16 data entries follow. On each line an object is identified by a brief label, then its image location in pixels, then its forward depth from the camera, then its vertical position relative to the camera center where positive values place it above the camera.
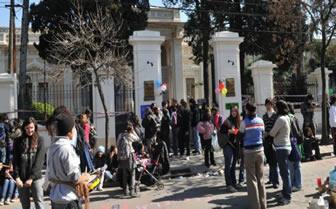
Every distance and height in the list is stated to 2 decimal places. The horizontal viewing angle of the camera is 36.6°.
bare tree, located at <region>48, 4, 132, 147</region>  16.34 +2.32
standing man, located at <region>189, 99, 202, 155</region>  15.96 -0.63
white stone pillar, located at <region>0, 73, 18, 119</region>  16.08 +0.43
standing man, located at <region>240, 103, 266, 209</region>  9.10 -1.05
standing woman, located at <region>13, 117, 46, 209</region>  7.50 -0.83
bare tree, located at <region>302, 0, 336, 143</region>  16.96 +2.75
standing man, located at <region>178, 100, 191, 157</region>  15.77 -0.81
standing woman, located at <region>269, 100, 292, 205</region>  9.72 -0.79
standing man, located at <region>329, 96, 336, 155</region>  15.25 -0.53
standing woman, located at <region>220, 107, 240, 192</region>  11.09 -0.94
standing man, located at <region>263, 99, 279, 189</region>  10.52 -0.90
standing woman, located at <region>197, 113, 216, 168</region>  13.81 -0.85
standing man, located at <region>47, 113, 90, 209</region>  5.23 -0.66
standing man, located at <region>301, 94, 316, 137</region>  16.65 -0.30
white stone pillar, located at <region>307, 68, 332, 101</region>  23.42 +0.92
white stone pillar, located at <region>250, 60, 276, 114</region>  19.53 +0.84
